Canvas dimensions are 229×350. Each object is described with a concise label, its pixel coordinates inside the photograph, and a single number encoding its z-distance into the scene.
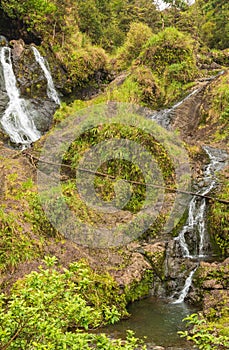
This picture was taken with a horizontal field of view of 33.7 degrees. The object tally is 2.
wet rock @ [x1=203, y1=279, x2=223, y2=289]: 7.32
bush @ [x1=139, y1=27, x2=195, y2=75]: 17.84
